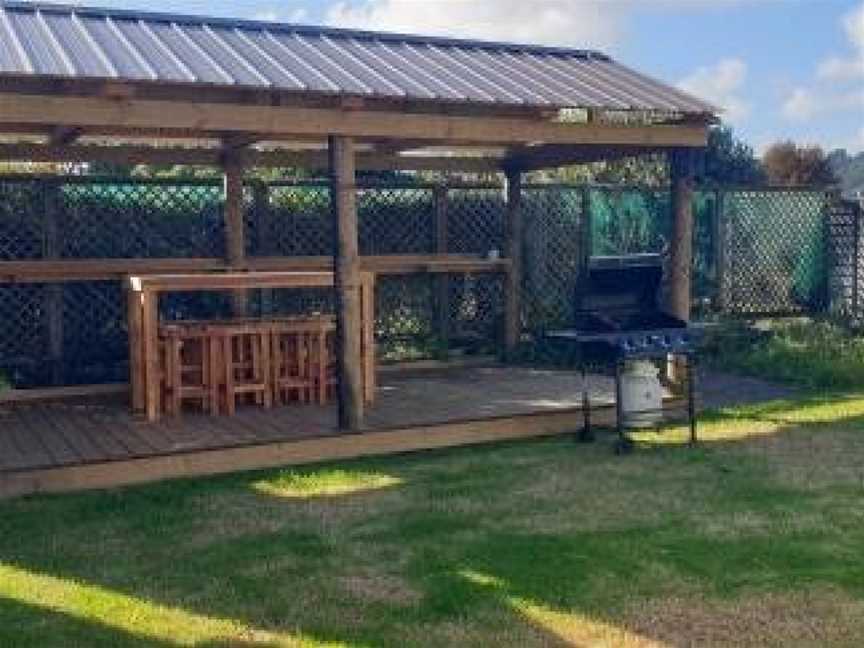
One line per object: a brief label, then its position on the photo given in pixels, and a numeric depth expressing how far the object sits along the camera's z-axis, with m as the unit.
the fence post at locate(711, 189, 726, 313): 14.06
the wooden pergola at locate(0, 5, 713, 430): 6.75
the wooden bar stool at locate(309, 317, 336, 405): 9.28
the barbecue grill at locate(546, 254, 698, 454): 7.64
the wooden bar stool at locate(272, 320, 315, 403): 9.11
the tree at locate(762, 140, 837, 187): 27.50
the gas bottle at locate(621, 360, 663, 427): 8.06
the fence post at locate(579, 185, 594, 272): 13.03
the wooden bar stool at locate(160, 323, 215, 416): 8.55
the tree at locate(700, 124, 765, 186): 25.27
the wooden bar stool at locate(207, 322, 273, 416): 8.70
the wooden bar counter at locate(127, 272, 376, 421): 8.35
